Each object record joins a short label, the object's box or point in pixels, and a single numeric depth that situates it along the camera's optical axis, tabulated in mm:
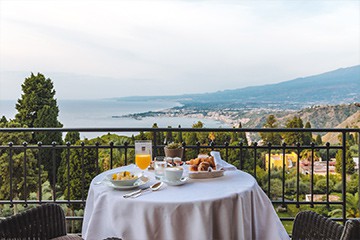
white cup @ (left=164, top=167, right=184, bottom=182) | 1810
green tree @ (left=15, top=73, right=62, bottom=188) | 7625
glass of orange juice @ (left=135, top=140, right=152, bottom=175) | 2125
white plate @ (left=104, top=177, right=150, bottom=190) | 1757
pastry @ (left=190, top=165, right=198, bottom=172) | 1974
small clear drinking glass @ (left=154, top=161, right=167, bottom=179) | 1975
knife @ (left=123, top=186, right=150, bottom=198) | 1643
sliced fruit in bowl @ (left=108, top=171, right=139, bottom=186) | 1760
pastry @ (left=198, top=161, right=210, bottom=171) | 1959
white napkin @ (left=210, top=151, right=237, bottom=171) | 2171
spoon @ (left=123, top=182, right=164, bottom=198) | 1649
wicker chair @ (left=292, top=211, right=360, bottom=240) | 1220
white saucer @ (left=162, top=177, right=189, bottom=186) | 1805
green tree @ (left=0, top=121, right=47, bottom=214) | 6098
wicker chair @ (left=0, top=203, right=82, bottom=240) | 1591
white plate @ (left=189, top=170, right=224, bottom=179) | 1934
